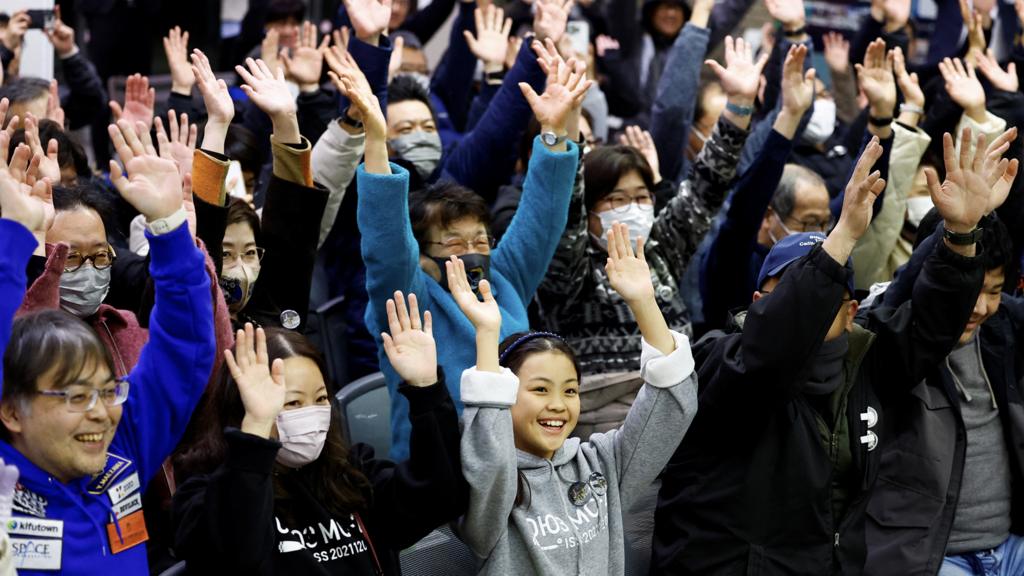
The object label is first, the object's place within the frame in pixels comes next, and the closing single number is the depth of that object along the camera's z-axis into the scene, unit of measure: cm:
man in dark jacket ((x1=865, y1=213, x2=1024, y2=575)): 423
